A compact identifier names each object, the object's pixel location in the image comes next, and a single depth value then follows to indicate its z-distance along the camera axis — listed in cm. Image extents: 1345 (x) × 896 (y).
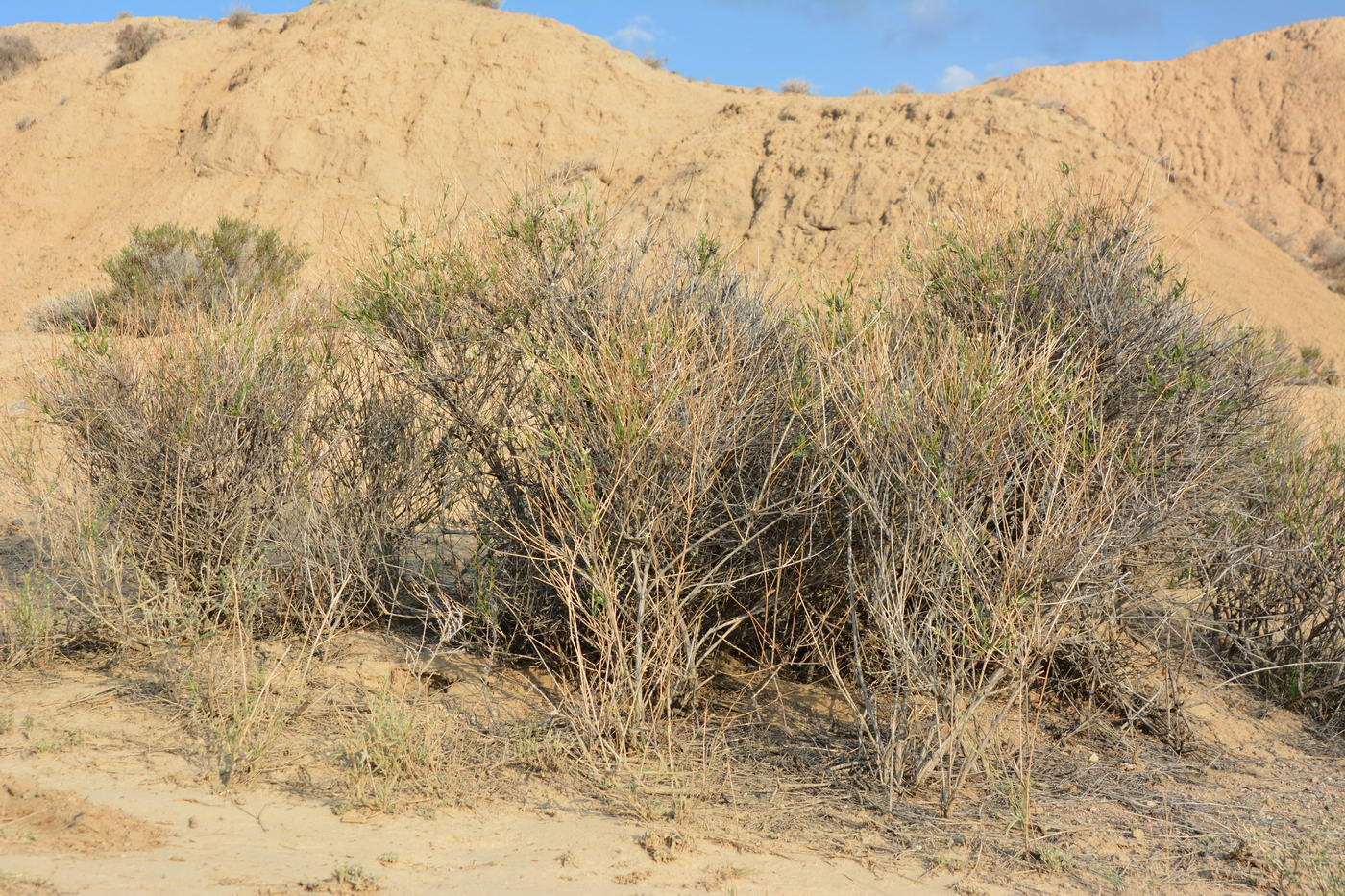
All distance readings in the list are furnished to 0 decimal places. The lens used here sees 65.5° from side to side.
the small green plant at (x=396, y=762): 424
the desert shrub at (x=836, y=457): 447
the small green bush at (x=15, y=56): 2972
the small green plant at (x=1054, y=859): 400
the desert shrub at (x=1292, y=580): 619
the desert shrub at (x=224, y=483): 576
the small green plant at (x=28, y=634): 559
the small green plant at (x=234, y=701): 451
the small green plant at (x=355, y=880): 352
